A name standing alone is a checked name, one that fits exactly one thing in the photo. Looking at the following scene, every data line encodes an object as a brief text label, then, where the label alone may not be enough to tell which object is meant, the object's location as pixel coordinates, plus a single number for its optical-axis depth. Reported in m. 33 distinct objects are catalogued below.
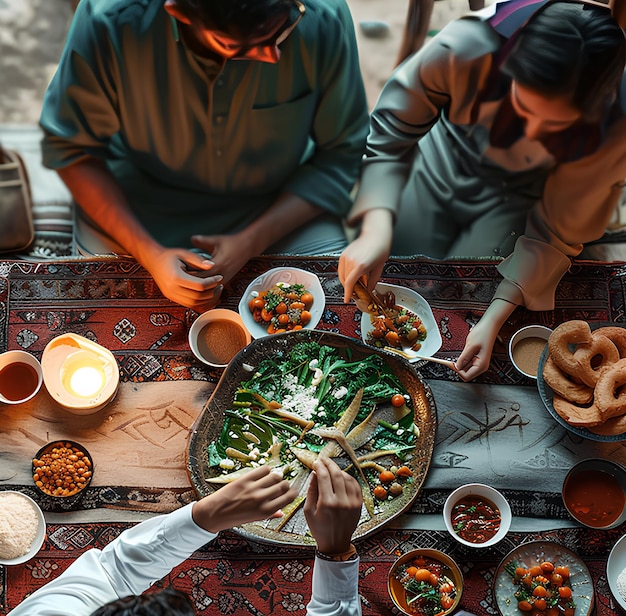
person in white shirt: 1.91
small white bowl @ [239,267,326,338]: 2.64
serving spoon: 2.61
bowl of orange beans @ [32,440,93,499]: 2.40
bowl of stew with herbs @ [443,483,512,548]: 2.40
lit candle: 2.50
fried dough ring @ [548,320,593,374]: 2.45
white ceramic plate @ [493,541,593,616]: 2.34
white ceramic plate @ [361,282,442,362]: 2.64
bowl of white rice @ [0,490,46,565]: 2.28
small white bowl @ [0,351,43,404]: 2.49
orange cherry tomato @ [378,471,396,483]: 2.43
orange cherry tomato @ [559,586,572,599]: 2.33
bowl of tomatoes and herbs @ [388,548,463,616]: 2.30
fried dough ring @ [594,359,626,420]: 2.36
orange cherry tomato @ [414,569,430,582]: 2.32
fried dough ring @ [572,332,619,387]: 2.43
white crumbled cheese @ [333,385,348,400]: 2.52
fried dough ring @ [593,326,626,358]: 2.48
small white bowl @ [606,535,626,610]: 2.38
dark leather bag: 2.68
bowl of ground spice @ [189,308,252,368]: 2.59
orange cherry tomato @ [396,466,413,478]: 2.45
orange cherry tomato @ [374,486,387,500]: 2.42
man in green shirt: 2.11
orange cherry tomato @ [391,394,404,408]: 2.52
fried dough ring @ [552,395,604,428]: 2.39
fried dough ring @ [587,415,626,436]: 2.40
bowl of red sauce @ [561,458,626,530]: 2.45
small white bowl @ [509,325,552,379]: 2.64
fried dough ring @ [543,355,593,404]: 2.45
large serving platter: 2.38
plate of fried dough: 2.39
